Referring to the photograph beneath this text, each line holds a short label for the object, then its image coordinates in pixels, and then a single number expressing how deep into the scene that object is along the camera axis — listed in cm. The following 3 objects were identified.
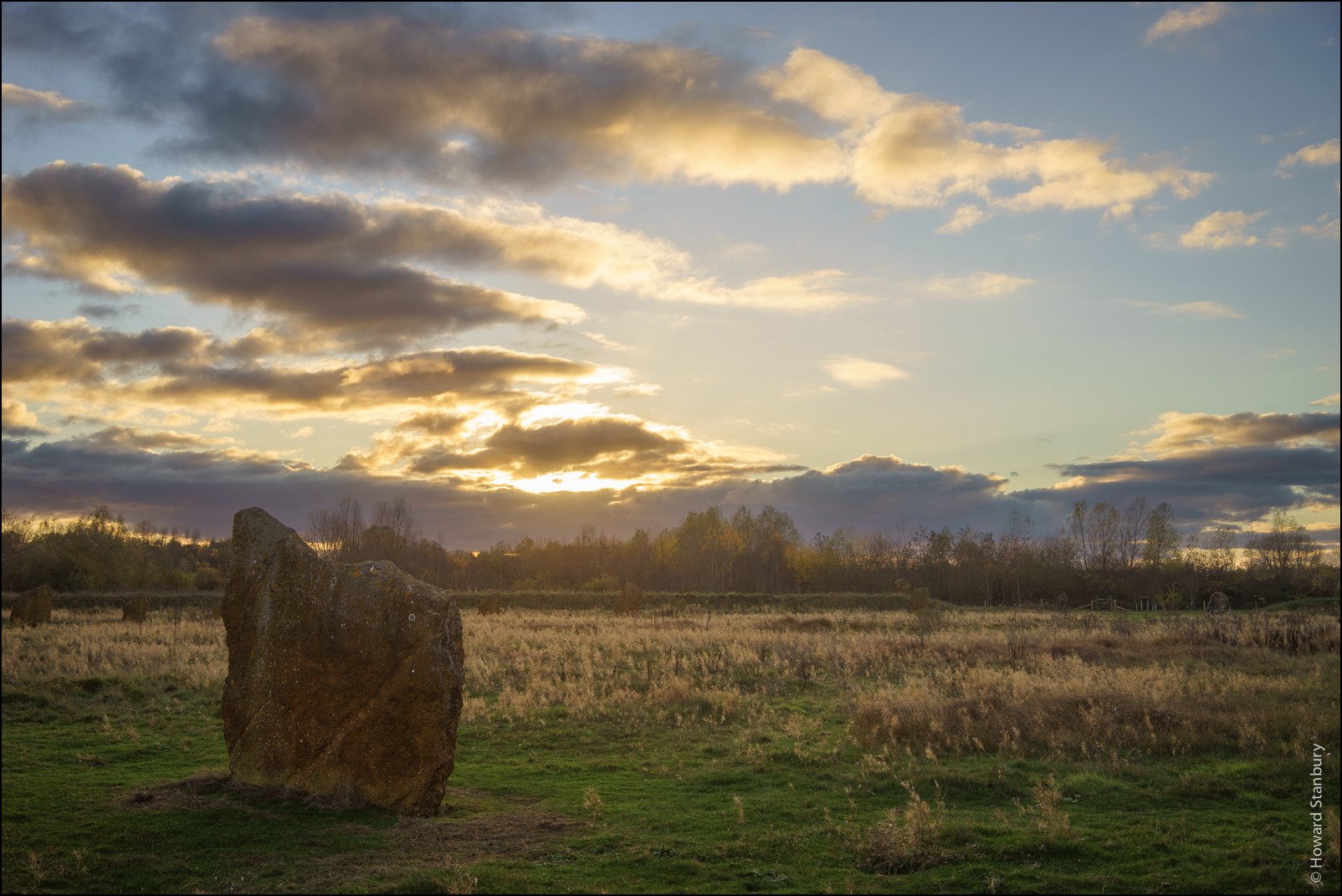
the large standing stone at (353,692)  1123
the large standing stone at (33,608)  3875
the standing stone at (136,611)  4194
